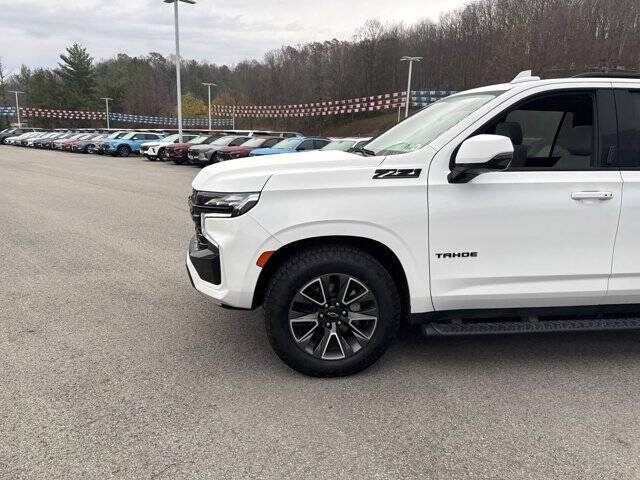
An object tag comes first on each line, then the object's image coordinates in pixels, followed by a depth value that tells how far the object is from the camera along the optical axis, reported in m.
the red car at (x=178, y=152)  22.97
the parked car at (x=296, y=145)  18.77
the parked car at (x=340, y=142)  15.05
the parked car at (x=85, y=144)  33.67
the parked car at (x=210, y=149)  20.91
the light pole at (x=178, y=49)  26.75
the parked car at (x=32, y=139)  41.27
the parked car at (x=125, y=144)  30.89
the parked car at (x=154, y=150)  26.00
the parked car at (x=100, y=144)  32.66
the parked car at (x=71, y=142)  35.09
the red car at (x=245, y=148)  19.73
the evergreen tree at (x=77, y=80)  75.19
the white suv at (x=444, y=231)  3.16
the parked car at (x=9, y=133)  48.75
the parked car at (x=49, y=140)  38.91
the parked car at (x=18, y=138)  44.15
